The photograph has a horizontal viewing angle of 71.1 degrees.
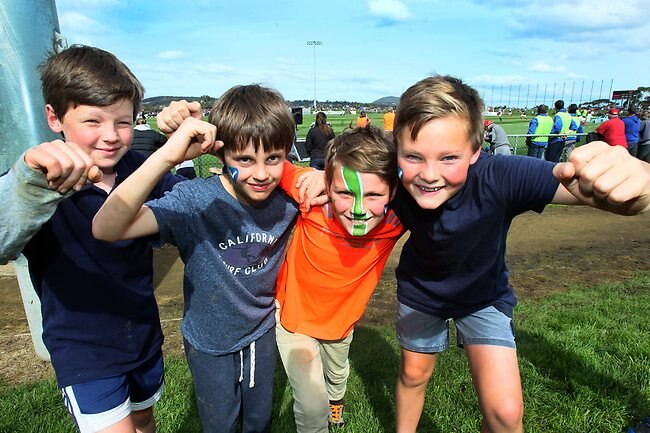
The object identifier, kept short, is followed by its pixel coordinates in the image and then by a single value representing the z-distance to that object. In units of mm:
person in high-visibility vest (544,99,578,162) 12969
